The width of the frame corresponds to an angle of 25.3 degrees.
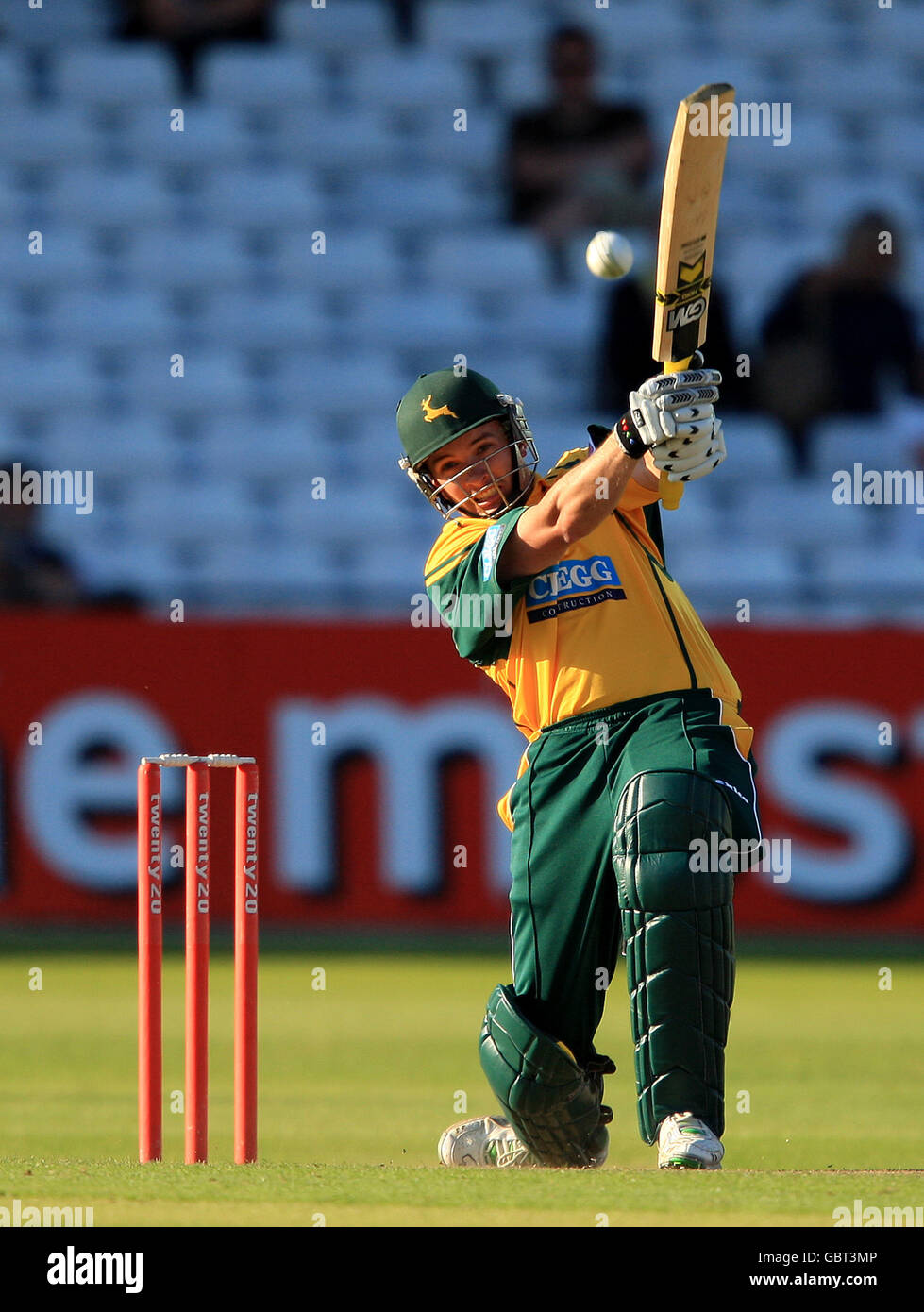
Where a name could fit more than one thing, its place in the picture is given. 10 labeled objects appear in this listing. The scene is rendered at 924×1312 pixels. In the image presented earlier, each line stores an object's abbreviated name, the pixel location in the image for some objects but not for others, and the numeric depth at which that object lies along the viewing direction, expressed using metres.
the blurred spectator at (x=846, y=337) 11.09
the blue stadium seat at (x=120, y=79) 13.23
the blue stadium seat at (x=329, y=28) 13.52
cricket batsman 4.40
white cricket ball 4.82
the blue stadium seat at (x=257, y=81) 13.29
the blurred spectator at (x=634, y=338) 10.55
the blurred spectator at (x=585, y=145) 11.70
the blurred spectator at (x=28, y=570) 9.49
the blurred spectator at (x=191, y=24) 13.31
